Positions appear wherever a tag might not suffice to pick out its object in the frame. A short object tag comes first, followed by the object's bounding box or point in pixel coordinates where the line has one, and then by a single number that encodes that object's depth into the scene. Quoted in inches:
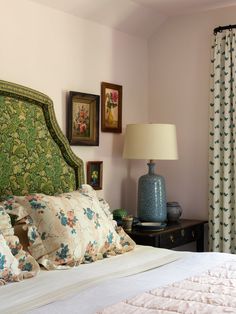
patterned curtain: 127.5
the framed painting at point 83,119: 116.0
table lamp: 122.5
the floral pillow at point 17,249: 80.0
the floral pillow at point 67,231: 85.1
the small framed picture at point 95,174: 121.4
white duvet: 63.5
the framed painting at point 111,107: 126.6
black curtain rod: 128.2
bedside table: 112.8
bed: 63.9
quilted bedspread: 60.6
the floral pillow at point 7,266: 74.3
